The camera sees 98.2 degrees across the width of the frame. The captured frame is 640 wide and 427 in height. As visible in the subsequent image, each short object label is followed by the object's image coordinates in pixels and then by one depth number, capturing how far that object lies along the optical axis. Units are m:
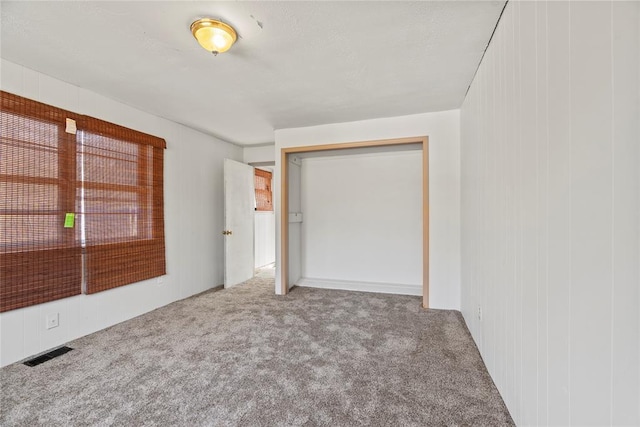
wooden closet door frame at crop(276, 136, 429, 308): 3.41
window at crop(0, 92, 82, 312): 2.21
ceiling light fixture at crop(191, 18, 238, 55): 1.77
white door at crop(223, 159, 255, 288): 4.41
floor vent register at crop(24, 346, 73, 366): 2.24
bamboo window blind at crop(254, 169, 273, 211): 6.05
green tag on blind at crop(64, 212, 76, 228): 2.58
